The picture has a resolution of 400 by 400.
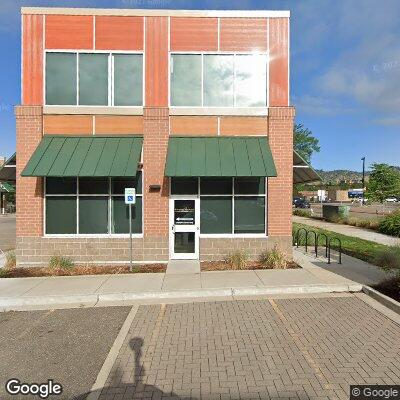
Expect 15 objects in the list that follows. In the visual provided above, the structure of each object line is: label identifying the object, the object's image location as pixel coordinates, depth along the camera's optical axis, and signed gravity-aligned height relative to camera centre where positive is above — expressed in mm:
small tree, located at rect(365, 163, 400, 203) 29500 +1231
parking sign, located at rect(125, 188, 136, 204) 9750 -26
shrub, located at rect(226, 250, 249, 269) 10478 -2123
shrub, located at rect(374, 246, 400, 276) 9064 -1895
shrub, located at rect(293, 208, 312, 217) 36338 -2146
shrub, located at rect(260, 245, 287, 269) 10430 -2100
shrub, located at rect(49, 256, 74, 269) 10438 -2220
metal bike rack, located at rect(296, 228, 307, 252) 14928 -2003
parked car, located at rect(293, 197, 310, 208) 55988 -1535
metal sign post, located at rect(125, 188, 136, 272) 9750 -41
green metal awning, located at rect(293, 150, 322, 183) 12090 +918
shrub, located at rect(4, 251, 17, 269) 10945 -2274
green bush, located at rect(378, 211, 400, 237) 19578 -1823
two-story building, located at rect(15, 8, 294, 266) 11117 +2462
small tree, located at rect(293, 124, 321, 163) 49438 +7875
